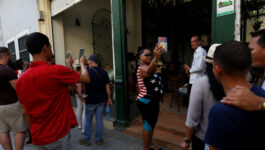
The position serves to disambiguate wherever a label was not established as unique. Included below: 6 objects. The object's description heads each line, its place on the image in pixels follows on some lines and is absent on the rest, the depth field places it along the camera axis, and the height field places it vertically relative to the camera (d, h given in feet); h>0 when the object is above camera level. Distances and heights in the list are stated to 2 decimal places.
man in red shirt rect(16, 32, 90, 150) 5.32 -1.10
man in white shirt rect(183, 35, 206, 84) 10.14 -0.23
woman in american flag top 8.18 -1.83
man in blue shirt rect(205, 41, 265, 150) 2.64 -1.01
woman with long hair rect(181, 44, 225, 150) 4.92 -1.42
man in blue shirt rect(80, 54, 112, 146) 10.29 -2.35
